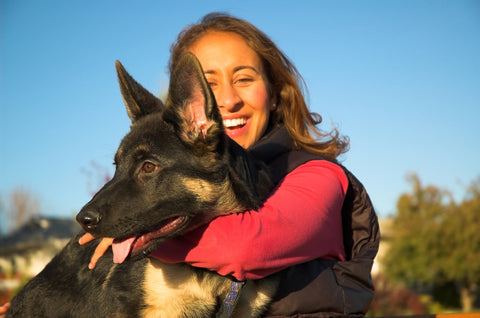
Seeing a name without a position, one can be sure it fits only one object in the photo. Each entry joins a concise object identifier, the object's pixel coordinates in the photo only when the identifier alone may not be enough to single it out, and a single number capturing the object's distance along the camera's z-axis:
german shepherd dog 2.85
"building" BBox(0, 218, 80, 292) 27.49
